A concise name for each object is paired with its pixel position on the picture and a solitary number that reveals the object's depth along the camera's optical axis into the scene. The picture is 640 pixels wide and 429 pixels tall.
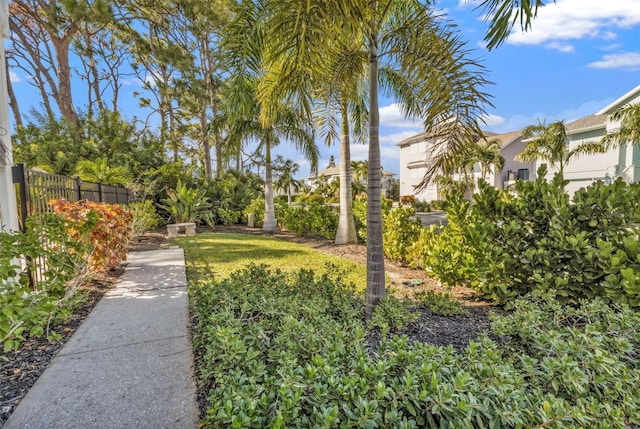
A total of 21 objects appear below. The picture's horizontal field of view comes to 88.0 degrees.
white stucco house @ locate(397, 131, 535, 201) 28.34
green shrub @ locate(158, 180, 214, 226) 13.19
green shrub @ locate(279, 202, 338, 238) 11.16
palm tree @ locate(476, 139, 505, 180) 24.33
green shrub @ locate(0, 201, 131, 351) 2.37
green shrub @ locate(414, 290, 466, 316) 3.83
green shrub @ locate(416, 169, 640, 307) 3.39
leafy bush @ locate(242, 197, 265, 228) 15.29
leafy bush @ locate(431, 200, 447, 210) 28.96
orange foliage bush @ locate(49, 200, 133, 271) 4.50
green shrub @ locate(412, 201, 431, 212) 29.45
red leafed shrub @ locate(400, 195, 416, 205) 31.56
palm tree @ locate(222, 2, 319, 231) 3.71
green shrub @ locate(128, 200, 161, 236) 9.86
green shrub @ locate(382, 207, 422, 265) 7.22
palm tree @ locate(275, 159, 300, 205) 34.06
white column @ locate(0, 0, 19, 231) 4.50
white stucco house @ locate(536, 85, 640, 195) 17.11
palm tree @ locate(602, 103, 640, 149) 13.94
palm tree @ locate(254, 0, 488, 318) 3.11
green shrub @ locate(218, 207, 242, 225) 15.74
